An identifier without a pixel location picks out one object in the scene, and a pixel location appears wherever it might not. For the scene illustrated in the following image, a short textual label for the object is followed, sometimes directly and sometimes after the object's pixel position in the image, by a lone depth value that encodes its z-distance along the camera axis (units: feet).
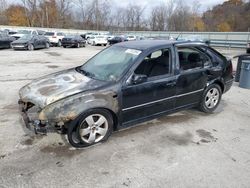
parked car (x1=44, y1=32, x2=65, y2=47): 78.18
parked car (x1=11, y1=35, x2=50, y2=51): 58.25
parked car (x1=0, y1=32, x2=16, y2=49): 59.98
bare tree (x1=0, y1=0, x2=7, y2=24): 178.18
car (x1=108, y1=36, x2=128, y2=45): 92.52
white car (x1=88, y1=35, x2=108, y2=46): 92.94
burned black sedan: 10.86
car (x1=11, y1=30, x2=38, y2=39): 77.07
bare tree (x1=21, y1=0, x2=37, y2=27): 192.95
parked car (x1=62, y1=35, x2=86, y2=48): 74.54
